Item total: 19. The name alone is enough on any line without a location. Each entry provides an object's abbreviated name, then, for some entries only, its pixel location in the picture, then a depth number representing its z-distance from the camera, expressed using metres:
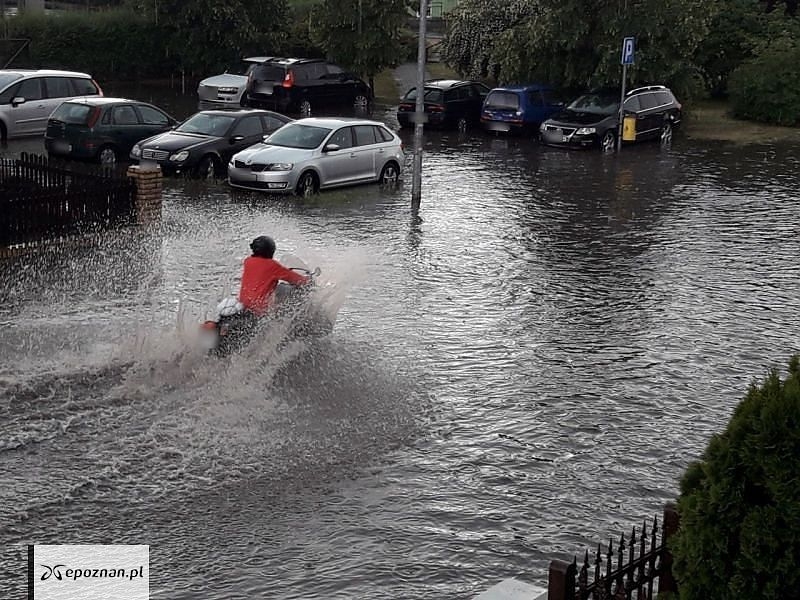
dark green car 23.23
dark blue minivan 31.70
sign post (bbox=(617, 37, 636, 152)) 29.16
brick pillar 17.81
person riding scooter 11.02
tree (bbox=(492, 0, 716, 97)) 32.06
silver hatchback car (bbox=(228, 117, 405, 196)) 21.42
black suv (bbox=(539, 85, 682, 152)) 29.42
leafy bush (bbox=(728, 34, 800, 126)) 35.31
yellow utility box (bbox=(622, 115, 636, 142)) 29.59
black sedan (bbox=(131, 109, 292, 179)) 22.55
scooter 11.02
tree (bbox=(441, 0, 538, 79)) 37.88
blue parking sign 29.16
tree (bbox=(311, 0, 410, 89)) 38.72
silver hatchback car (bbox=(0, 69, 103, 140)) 26.88
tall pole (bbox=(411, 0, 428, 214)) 20.66
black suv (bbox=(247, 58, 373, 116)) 34.28
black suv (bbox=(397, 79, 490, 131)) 32.66
